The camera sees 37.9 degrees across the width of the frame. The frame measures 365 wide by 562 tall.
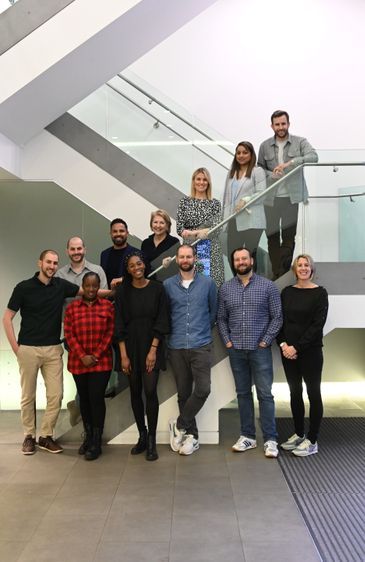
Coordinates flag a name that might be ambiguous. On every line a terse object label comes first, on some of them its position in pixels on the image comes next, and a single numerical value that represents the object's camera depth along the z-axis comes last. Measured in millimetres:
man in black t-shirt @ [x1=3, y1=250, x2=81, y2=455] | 4633
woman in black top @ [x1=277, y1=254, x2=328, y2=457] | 4480
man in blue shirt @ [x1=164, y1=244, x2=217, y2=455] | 4559
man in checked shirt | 4543
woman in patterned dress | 4836
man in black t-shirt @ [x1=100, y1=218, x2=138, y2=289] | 4914
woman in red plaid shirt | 4523
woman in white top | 4801
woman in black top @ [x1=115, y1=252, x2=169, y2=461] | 4477
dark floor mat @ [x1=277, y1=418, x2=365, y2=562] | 3059
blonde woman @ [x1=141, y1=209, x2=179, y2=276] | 4816
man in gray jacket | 4793
